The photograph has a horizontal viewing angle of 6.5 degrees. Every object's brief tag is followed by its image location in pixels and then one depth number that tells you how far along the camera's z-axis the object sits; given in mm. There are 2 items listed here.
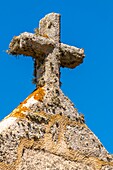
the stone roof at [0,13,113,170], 12107
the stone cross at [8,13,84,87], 13600
